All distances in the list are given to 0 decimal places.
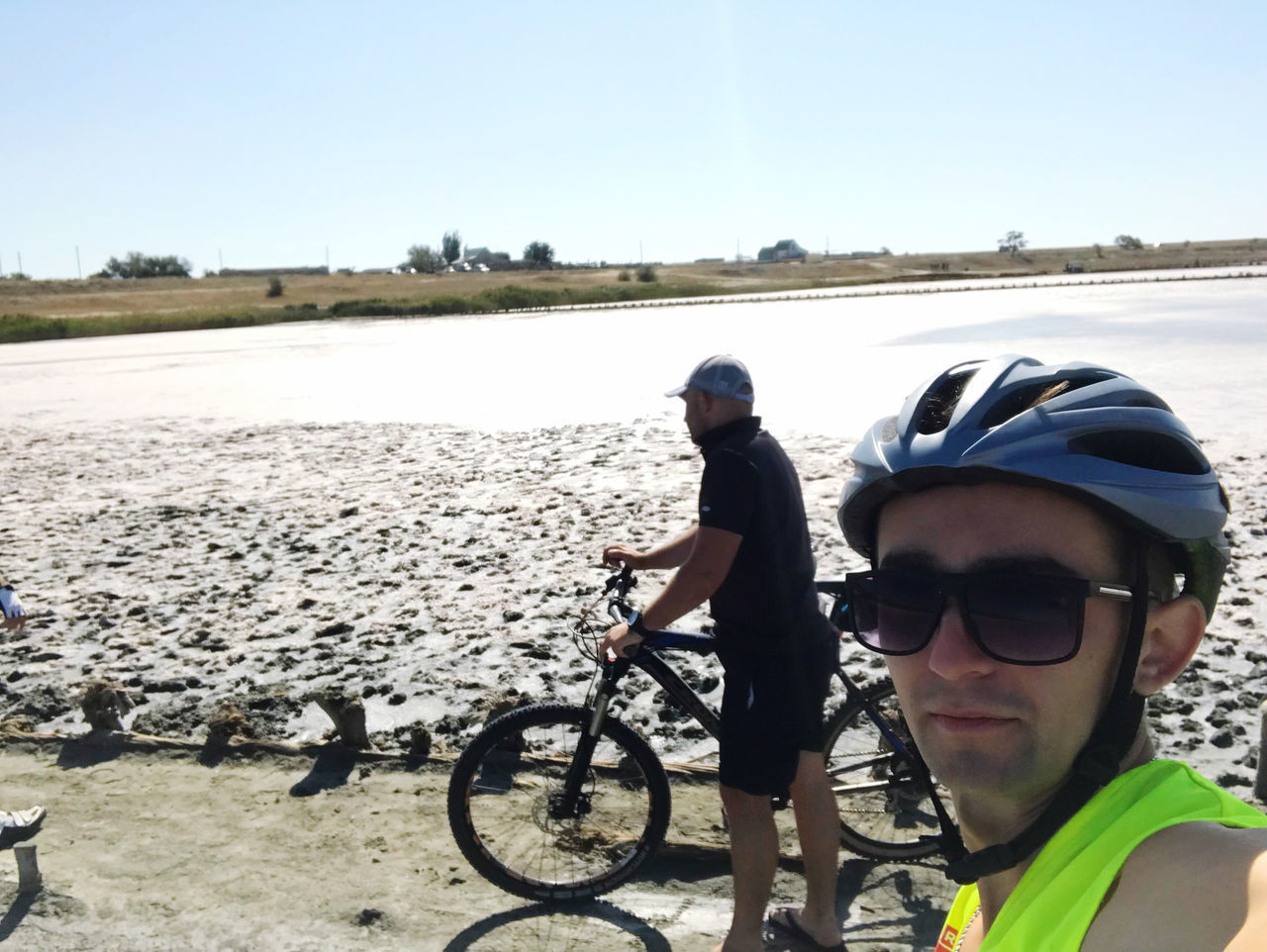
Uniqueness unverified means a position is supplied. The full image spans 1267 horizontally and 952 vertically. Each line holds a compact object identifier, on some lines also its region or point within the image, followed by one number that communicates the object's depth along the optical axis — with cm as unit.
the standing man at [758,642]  407
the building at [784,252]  18812
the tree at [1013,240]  17612
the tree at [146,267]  13188
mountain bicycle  460
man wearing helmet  136
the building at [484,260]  15588
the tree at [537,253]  15788
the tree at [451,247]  15848
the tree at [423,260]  14712
